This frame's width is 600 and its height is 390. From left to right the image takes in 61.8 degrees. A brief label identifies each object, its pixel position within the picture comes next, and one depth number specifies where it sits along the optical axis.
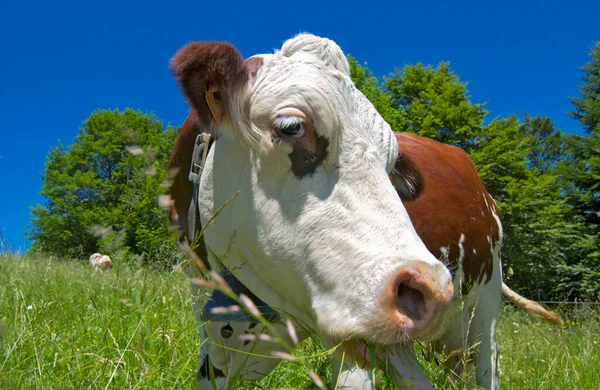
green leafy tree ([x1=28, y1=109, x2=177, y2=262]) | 24.07
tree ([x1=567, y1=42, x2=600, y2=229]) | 14.39
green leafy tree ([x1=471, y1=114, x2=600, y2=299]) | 15.40
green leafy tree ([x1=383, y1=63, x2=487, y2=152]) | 21.12
